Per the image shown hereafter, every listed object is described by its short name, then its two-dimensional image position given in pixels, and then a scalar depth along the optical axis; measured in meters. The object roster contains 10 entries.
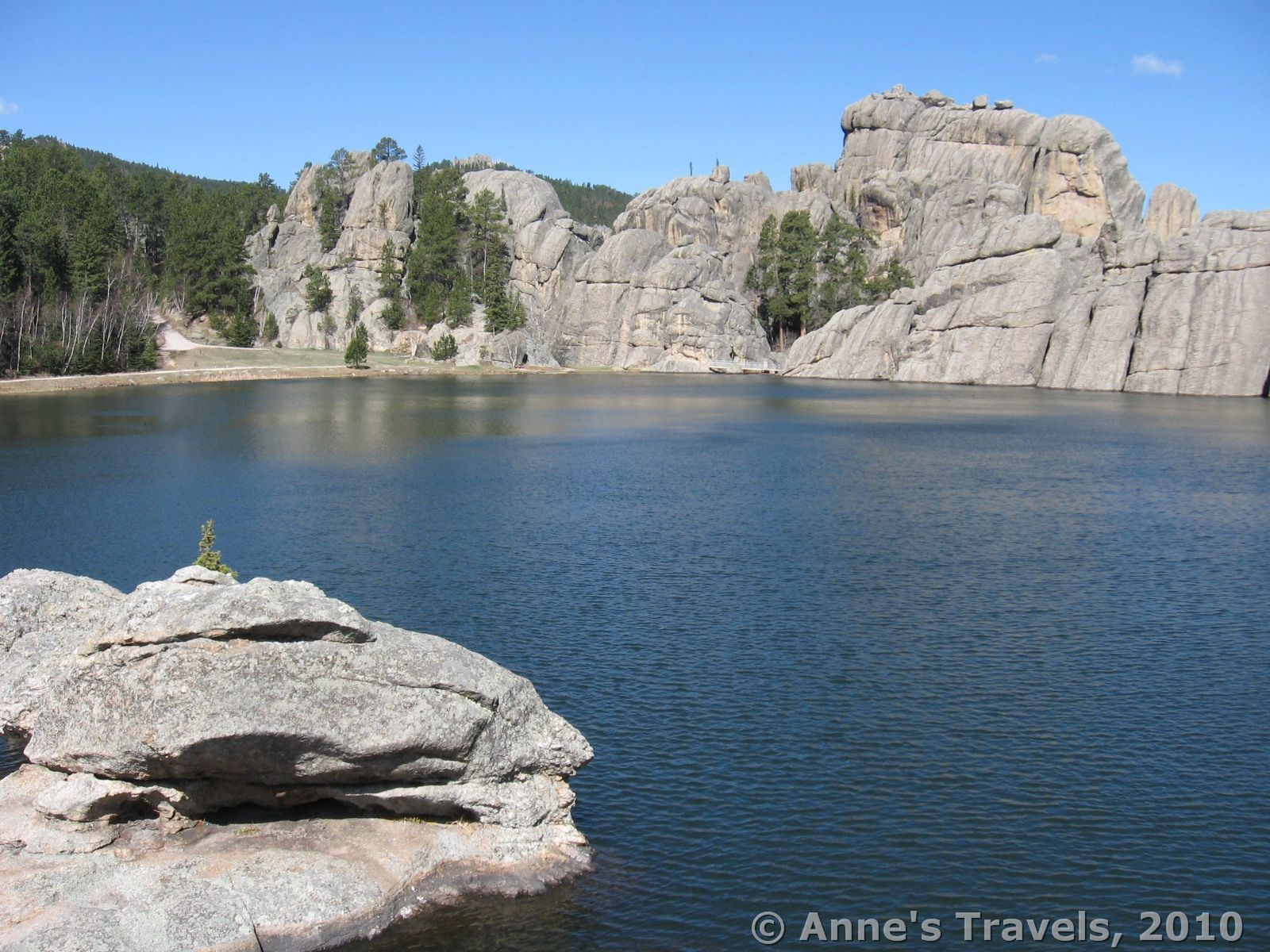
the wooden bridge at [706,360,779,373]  140.25
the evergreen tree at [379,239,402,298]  144.62
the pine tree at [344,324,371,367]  122.38
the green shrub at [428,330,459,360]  134.75
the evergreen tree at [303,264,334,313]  140.50
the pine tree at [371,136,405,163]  163.00
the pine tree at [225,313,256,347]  132.12
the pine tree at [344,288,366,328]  141.38
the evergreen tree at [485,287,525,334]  138.88
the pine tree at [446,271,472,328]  138.75
